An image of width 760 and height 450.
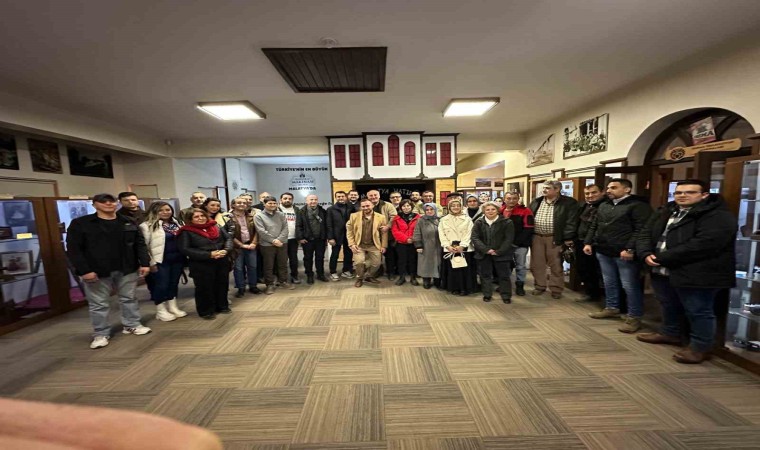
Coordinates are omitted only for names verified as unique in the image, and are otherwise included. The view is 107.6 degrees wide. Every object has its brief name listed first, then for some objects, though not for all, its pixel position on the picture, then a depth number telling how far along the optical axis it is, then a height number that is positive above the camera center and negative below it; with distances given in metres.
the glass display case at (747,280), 2.35 -0.82
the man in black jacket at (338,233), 4.96 -0.53
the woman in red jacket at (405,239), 4.59 -0.63
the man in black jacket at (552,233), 3.76 -0.53
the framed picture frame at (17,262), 3.54 -0.61
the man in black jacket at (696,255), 2.23 -0.55
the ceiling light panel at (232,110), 4.22 +1.56
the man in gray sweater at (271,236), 4.30 -0.48
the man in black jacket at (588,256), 3.48 -0.84
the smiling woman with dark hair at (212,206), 3.95 +0.03
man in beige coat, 4.65 -0.61
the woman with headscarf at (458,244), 4.07 -0.67
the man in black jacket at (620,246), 2.98 -0.60
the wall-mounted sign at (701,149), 2.60 +0.42
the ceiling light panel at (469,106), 4.30 +1.51
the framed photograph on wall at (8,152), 4.41 +1.02
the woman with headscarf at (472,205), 5.34 -0.14
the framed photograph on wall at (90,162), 5.50 +1.06
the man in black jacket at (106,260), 2.82 -0.50
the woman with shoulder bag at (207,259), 3.35 -0.64
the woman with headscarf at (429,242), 4.32 -0.66
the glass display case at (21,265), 3.49 -0.65
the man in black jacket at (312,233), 4.76 -0.50
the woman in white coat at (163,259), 3.37 -0.61
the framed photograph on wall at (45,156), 4.83 +1.05
